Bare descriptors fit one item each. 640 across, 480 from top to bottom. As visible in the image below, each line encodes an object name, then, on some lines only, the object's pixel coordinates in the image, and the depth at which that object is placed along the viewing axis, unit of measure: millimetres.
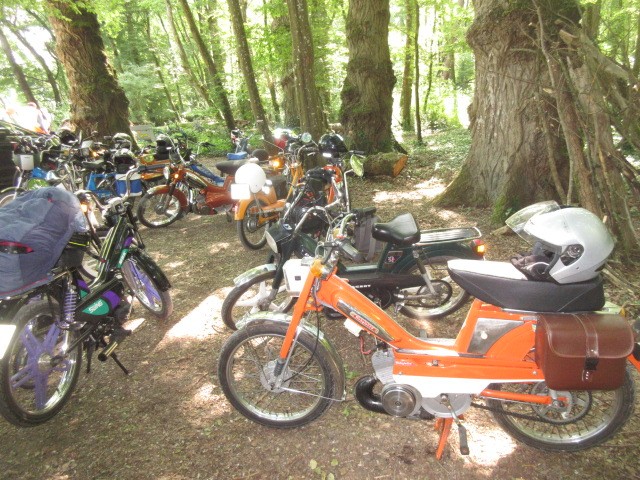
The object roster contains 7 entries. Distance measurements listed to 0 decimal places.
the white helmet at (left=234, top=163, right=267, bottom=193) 4500
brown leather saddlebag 1759
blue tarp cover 2268
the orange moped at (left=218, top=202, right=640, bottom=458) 1792
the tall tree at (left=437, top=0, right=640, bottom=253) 3332
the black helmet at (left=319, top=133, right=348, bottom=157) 4734
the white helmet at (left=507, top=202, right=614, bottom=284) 1752
